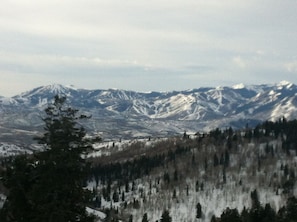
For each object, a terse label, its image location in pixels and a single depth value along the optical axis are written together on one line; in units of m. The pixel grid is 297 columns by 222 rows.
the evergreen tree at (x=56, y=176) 30.50
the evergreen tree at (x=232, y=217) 79.96
